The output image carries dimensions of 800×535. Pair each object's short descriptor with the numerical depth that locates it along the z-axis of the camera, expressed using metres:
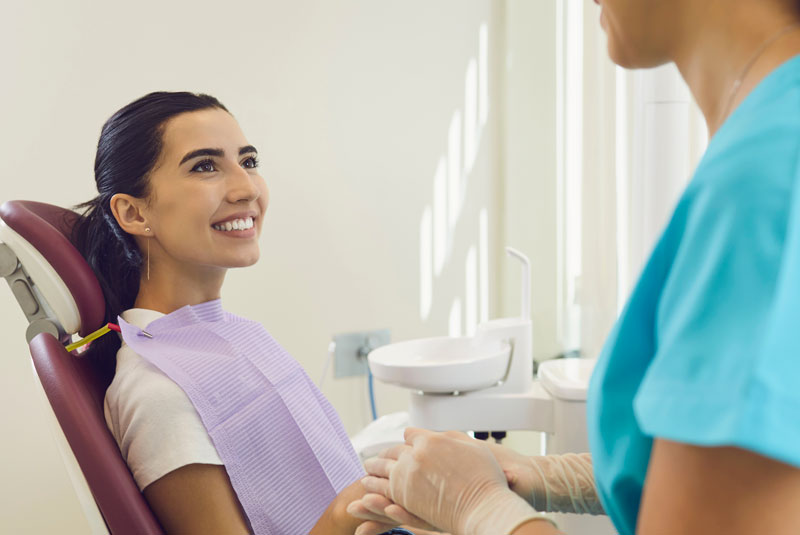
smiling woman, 1.17
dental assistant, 0.43
